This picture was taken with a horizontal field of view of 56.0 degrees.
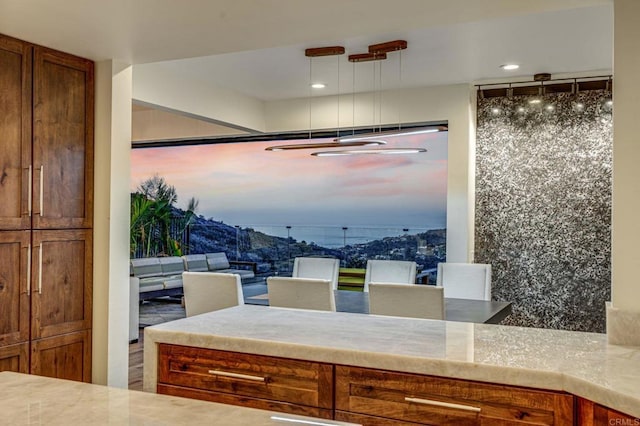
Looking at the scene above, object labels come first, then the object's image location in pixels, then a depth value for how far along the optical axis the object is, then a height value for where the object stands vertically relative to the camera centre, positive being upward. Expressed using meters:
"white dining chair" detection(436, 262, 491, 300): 4.66 -0.50
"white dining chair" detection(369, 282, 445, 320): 3.31 -0.47
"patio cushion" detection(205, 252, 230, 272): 8.67 -0.67
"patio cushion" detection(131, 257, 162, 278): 7.84 -0.70
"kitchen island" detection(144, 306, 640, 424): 1.62 -0.42
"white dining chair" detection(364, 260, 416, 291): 5.02 -0.47
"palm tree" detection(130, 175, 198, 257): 8.74 -0.10
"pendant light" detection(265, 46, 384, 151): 4.53 +1.24
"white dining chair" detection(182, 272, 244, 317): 3.83 -0.50
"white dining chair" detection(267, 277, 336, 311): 3.69 -0.49
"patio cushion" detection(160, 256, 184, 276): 8.20 -0.70
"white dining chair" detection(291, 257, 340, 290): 5.43 -0.49
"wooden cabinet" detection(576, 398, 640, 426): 1.45 -0.49
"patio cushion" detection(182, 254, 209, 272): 8.45 -0.68
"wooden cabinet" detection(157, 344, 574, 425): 1.67 -0.54
